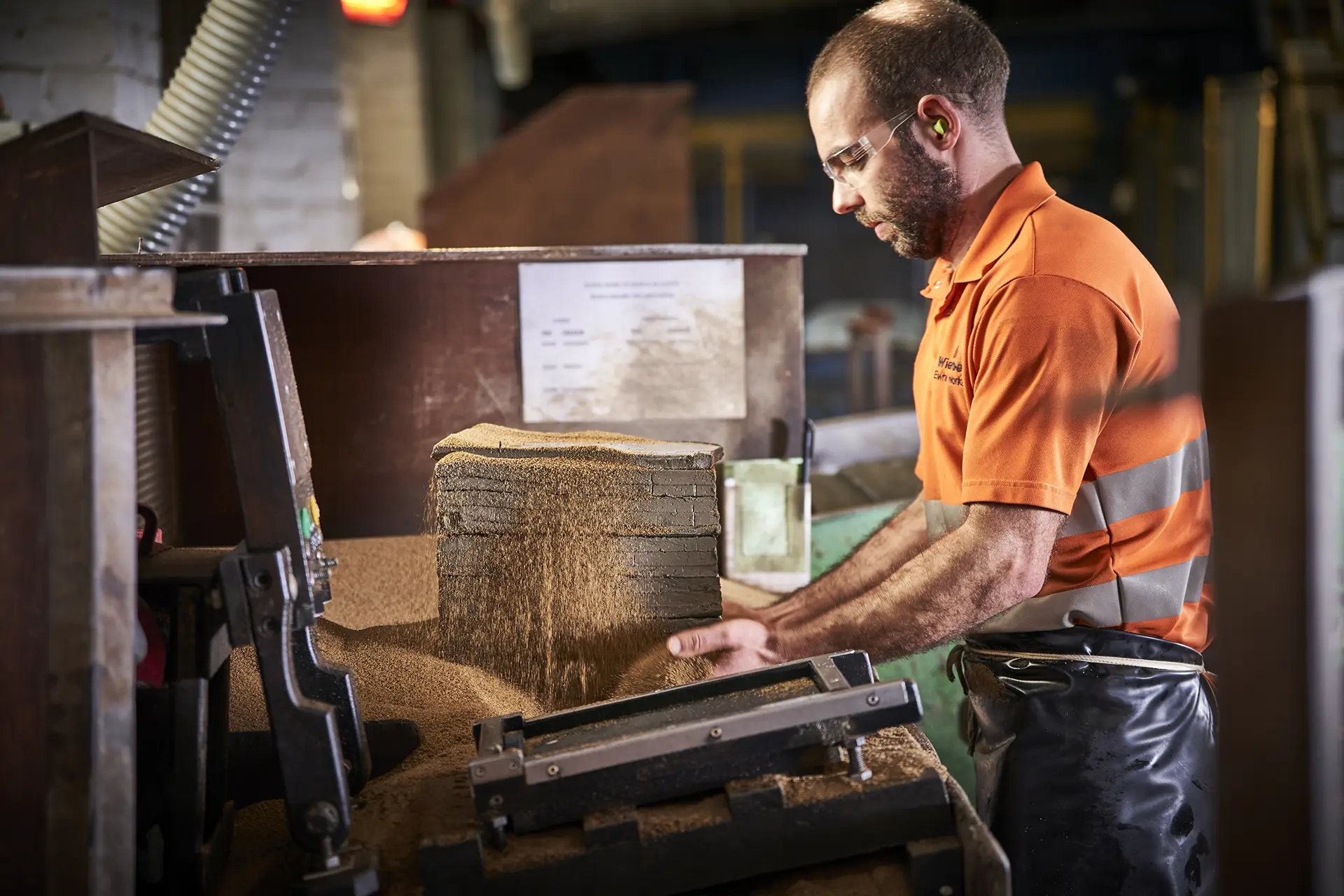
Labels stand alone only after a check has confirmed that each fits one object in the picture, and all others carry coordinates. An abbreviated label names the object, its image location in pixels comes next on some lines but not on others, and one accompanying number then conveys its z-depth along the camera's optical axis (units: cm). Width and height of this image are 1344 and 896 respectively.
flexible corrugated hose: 272
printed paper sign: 239
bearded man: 163
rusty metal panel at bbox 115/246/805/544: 235
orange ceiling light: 700
